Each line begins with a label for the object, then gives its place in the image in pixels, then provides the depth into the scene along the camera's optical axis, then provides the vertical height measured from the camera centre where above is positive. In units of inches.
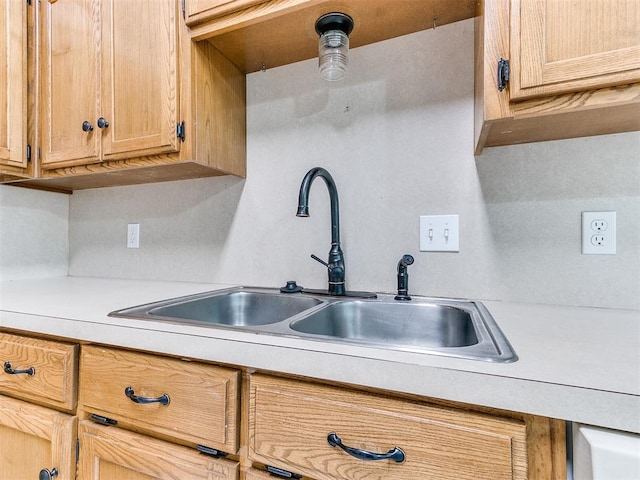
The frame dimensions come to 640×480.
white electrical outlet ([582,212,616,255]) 35.4 +1.1
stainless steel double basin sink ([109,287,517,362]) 31.1 -8.0
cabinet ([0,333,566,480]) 18.9 -12.3
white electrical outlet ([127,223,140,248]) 61.5 +1.1
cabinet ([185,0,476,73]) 37.3 +25.6
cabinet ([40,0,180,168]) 42.9 +21.5
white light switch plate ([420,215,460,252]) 41.5 +1.2
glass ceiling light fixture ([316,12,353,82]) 38.6 +22.8
